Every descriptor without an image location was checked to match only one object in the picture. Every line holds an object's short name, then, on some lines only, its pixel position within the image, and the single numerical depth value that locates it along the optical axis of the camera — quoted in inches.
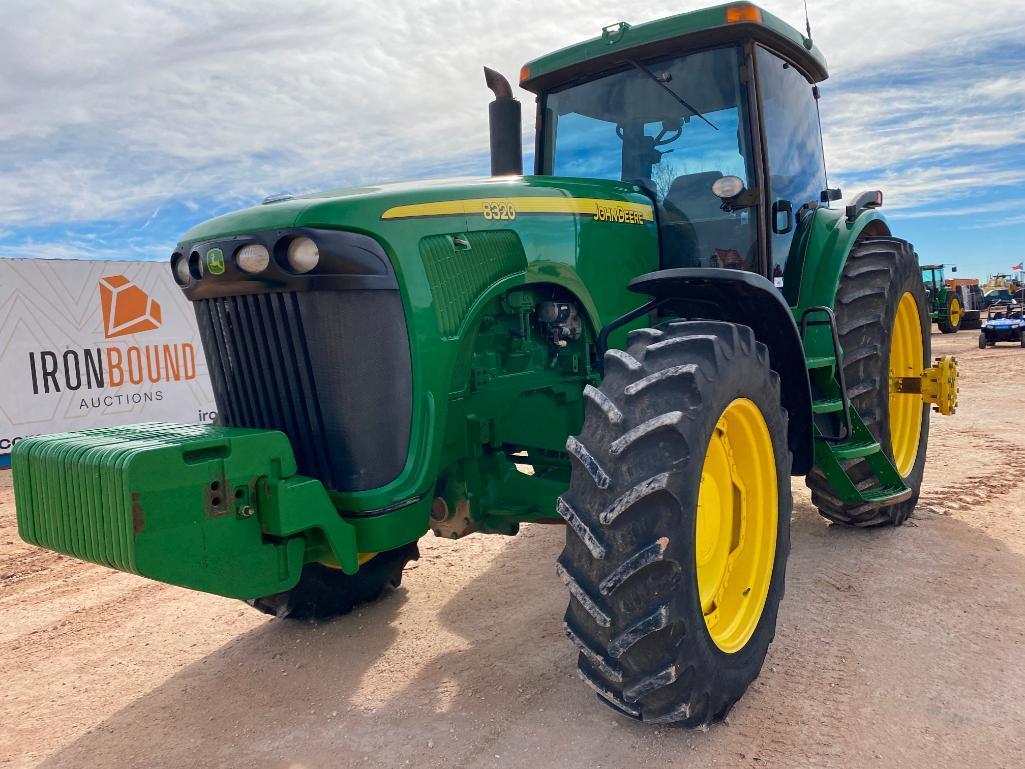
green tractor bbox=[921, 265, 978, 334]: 972.6
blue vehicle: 753.6
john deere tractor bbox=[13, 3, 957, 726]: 99.3
